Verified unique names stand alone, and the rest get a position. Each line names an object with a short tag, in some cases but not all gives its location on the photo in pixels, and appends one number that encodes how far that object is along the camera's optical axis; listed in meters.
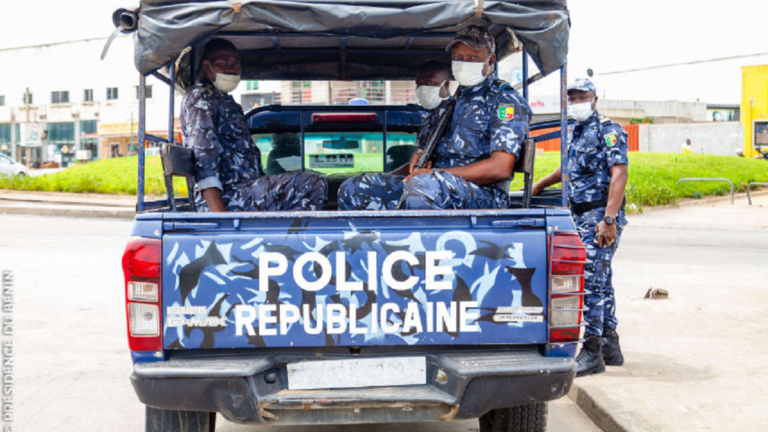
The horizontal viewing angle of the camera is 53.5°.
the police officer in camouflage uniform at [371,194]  4.43
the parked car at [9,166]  34.38
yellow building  34.59
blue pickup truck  3.09
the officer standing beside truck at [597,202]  5.14
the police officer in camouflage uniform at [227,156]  4.43
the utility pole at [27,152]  70.19
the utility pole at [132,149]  59.71
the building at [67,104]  60.94
